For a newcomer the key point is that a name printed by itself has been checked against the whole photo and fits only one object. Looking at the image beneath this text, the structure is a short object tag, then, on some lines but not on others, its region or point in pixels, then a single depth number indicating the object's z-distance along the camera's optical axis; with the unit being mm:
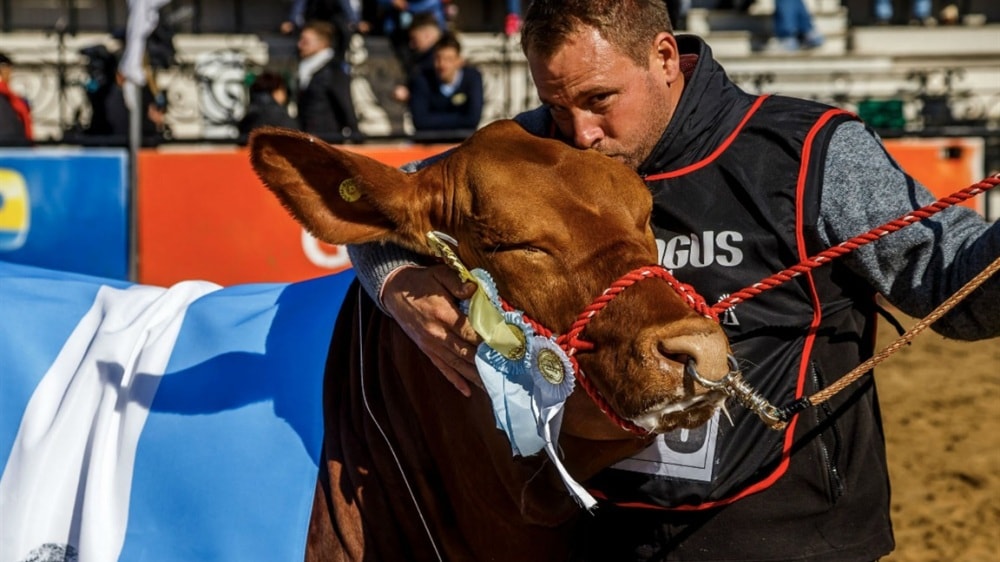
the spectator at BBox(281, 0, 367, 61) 11674
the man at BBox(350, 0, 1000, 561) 2488
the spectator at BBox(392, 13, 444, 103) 10500
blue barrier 8898
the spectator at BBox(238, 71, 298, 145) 10031
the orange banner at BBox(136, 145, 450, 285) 8875
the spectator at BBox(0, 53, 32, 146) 10102
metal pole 8859
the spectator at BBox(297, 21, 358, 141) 10258
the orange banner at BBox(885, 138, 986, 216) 8852
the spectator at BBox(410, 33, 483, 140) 9867
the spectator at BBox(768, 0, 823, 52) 13867
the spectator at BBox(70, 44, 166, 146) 10812
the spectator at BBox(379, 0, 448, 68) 12144
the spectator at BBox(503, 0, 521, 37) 13102
